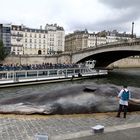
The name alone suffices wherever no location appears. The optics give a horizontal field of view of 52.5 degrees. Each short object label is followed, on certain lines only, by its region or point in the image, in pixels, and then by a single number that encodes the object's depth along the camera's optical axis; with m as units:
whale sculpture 6.41
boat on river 19.23
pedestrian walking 6.35
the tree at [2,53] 45.53
